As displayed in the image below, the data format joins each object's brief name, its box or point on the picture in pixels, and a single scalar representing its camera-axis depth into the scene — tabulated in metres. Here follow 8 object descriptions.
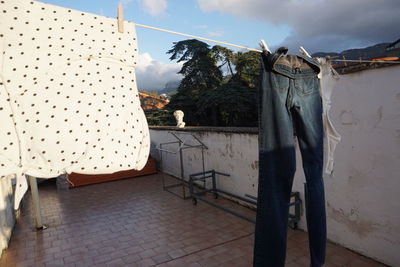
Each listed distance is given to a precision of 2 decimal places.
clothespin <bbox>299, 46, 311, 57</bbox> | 1.78
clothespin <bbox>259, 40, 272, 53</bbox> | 1.60
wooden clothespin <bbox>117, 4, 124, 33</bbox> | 1.28
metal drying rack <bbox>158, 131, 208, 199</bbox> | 5.65
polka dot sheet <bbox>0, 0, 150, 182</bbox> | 1.05
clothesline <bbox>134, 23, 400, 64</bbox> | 1.32
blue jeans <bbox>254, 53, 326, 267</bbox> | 1.44
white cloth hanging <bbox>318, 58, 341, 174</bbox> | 1.76
